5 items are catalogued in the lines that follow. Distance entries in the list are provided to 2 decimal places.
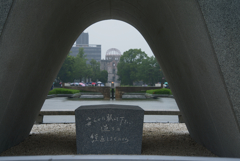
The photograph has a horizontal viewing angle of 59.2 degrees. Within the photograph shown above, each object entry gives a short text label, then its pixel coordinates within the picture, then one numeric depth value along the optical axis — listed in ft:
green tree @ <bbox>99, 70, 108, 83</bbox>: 261.24
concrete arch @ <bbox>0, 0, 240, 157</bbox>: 11.34
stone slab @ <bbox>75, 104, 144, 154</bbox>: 15.46
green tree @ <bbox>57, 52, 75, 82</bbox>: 186.50
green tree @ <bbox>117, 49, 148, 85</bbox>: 198.49
